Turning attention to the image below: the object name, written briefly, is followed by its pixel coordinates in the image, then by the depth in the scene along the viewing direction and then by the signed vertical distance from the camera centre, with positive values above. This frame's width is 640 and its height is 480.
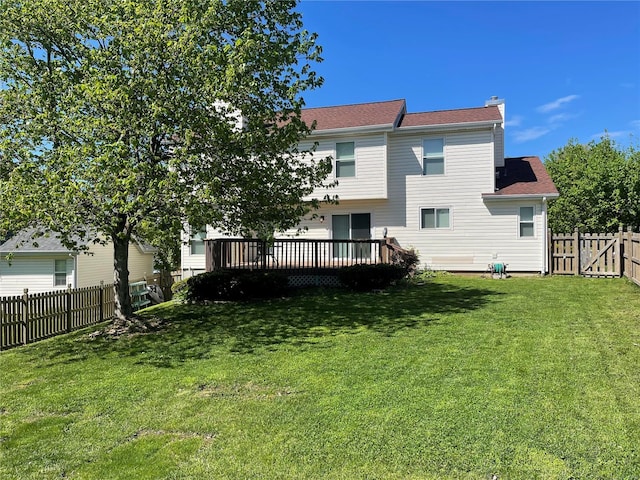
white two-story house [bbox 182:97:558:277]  15.94 +2.05
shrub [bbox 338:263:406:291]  12.30 -1.03
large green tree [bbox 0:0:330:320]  7.02 +2.48
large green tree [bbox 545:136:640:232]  21.86 +2.69
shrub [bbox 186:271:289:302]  11.73 -1.25
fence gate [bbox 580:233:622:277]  13.75 -0.52
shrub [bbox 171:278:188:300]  11.99 -1.40
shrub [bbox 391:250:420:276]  13.84 -0.66
